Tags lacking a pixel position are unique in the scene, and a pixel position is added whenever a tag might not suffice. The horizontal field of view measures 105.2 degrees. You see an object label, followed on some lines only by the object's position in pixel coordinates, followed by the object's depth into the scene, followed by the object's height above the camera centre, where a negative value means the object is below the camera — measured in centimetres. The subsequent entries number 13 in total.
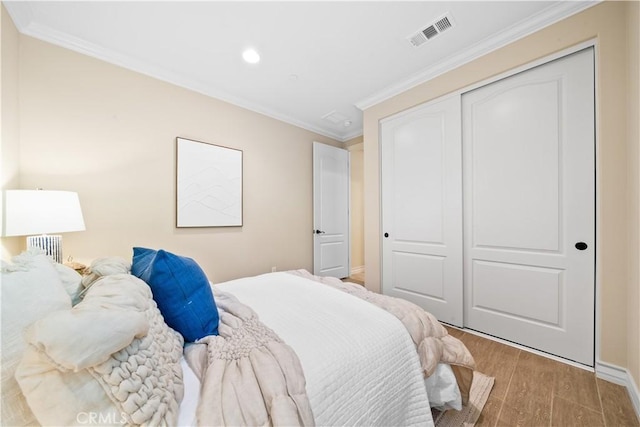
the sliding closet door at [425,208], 245 +4
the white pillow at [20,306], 57 -27
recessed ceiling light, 220 +144
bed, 55 -52
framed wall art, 261 +31
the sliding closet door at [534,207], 180 +3
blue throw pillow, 98 -34
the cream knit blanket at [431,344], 118 -67
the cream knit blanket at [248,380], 69 -54
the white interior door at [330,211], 392 +1
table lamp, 143 -2
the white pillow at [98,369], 53 -38
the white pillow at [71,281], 94 -28
